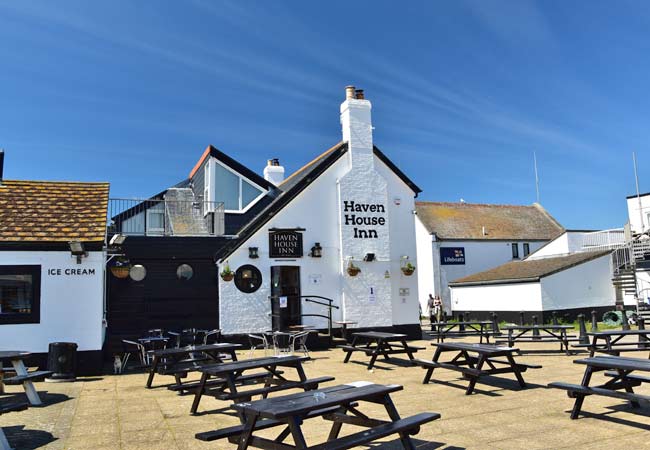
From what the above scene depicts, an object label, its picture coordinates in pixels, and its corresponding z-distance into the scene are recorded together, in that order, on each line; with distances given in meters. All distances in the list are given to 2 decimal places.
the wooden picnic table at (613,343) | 10.06
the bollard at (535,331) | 14.51
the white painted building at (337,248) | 16.67
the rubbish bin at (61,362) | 10.94
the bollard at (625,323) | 14.24
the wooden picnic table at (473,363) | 8.34
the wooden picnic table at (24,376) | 7.69
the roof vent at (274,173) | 25.66
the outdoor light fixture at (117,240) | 13.60
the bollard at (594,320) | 14.23
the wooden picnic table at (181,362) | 9.16
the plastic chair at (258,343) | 16.09
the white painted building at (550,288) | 25.06
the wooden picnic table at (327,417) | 4.45
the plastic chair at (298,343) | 13.85
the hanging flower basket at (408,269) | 18.48
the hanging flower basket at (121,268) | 13.74
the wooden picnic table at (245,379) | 6.95
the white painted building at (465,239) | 34.03
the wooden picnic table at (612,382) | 6.34
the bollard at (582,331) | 14.04
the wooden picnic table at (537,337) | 13.28
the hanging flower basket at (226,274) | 16.16
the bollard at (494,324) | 15.85
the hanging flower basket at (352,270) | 17.55
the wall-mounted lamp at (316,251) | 17.36
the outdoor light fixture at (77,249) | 11.51
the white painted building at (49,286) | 11.55
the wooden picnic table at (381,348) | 10.98
